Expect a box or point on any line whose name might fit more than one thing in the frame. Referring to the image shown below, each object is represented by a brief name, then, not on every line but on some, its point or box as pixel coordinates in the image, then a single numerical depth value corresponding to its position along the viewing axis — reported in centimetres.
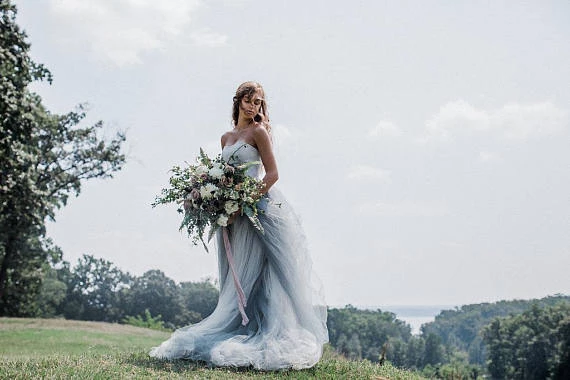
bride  716
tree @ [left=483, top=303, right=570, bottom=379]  7138
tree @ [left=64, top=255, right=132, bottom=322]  6469
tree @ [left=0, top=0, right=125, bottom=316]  1588
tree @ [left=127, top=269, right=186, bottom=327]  6575
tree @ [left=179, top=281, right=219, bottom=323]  6656
